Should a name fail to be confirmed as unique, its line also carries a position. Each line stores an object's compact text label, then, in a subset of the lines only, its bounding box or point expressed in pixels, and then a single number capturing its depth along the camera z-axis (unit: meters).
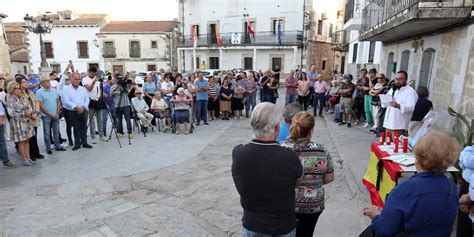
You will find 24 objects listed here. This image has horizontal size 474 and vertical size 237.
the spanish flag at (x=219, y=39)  29.80
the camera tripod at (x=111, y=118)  7.48
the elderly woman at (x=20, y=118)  5.66
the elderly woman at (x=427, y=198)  1.77
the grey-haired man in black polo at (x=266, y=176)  2.01
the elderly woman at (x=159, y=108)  8.83
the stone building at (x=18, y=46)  36.41
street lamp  14.45
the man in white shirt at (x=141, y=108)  8.40
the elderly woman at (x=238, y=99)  10.93
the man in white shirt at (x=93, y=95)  7.49
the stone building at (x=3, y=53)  26.84
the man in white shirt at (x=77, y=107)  6.73
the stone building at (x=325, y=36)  29.80
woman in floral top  2.48
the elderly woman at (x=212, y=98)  10.53
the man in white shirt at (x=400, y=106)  5.75
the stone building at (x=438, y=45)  5.63
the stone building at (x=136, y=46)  34.38
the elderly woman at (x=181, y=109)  8.54
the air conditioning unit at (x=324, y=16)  31.23
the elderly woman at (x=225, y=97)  10.61
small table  3.42
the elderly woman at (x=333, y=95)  10.80
